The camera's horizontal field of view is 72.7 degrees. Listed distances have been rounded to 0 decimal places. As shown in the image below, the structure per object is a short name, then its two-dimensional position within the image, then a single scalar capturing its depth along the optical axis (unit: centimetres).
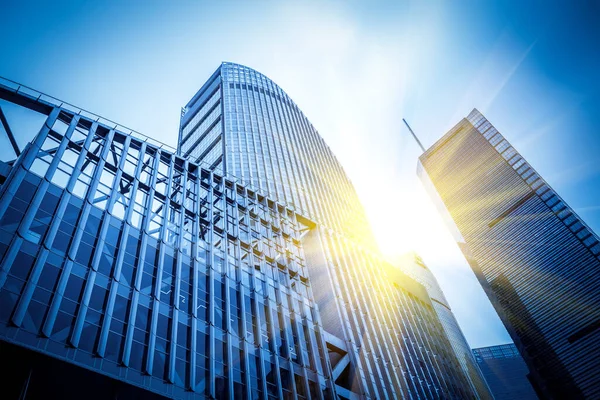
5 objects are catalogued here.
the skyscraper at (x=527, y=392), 19638
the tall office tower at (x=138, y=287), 2108
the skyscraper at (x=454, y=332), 14998
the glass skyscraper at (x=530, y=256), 8662
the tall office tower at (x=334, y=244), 4434
